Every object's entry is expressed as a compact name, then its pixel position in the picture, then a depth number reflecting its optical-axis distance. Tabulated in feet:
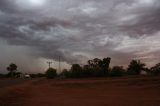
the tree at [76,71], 149.09
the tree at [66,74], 156.40
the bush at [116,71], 146.96
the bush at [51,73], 183.07
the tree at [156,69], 125.59
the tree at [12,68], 253.61
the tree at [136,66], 196.16
